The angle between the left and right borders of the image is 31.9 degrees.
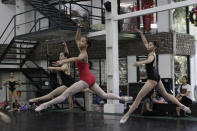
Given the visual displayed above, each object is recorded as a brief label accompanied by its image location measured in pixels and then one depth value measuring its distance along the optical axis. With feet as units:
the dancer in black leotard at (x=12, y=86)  49.36
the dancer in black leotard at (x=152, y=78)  23.25
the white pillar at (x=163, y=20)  47.52
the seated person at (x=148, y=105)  35.73
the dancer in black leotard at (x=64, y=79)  26.37
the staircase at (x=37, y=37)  46.46
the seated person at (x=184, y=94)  33.73
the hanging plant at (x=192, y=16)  37.24
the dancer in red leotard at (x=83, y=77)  21.77
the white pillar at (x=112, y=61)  39.73
